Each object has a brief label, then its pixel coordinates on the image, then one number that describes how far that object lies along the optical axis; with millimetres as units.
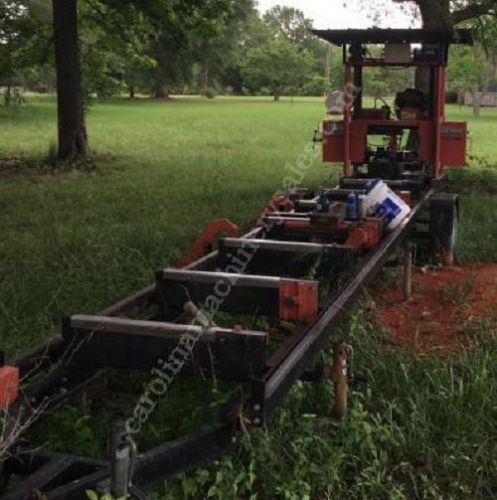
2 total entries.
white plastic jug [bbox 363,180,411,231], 6513
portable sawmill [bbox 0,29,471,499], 3102
